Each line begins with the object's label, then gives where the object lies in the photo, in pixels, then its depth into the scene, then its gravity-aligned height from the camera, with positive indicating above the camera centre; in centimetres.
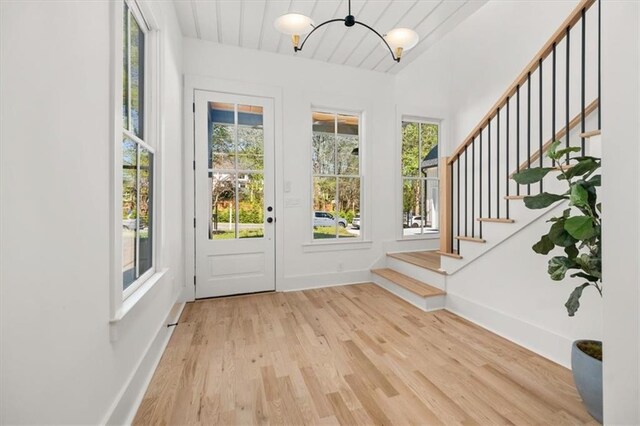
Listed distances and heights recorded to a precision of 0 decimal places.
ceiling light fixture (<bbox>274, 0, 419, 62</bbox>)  207 +136
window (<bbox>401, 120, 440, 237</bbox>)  427 +53
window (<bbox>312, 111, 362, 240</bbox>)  381 +47
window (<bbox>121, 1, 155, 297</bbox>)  166 +30
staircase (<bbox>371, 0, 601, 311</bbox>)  194 +37
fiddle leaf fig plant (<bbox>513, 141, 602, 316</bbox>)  134 -7
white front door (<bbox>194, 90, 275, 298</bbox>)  328 +17
